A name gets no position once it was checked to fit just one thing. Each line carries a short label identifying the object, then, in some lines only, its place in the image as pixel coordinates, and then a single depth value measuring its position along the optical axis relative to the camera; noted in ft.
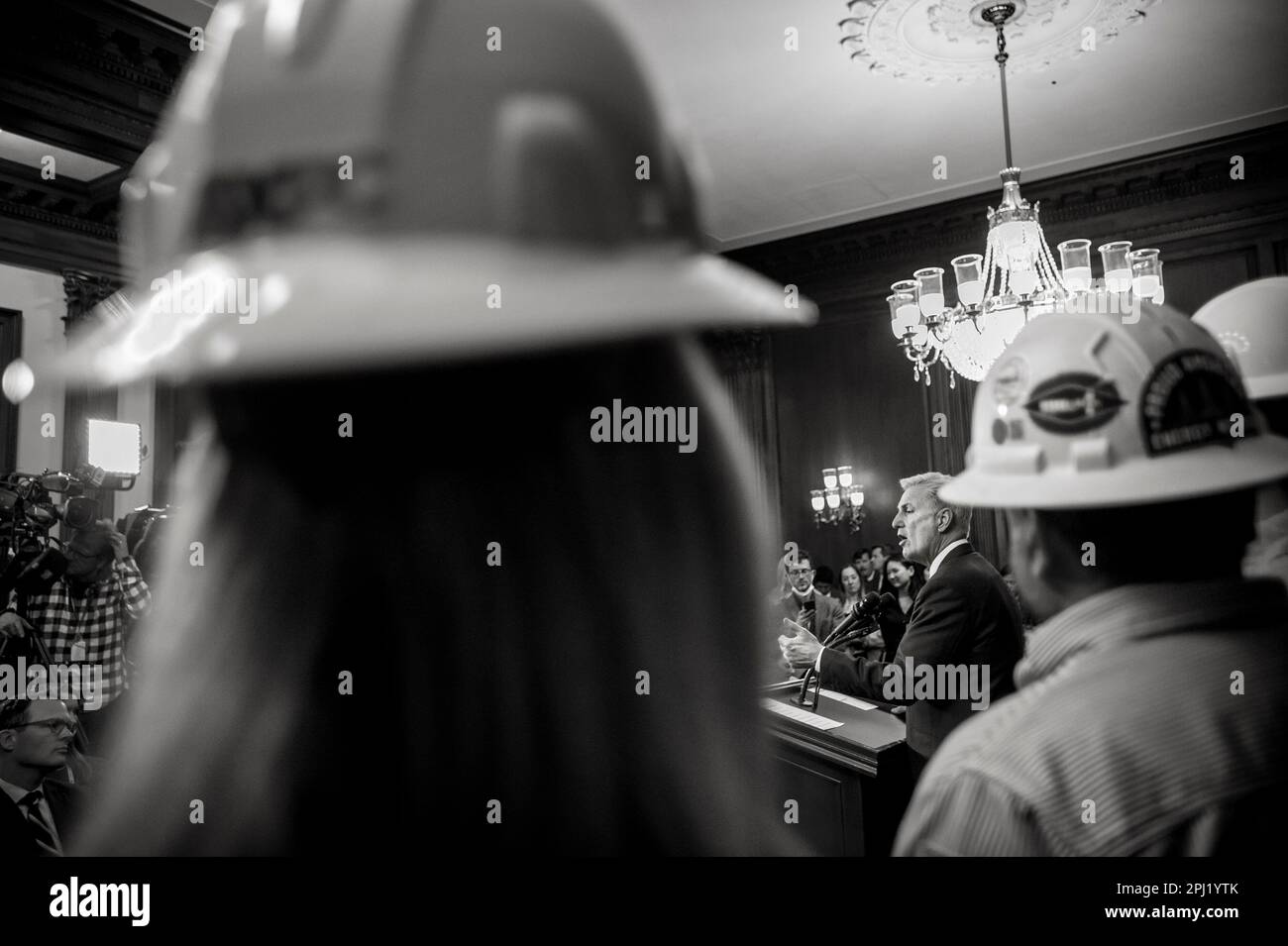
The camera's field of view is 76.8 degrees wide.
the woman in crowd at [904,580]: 13.26
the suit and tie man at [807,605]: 14.43
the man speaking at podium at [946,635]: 6.23
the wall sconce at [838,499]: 18.42
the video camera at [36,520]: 5.62
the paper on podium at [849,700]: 7.68
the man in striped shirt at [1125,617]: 2.27
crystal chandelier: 8.84
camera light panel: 9.10
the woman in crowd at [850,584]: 15.37
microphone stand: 6.85
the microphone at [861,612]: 8.01
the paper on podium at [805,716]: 6.43
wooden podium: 6.11
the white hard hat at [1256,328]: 4.17
